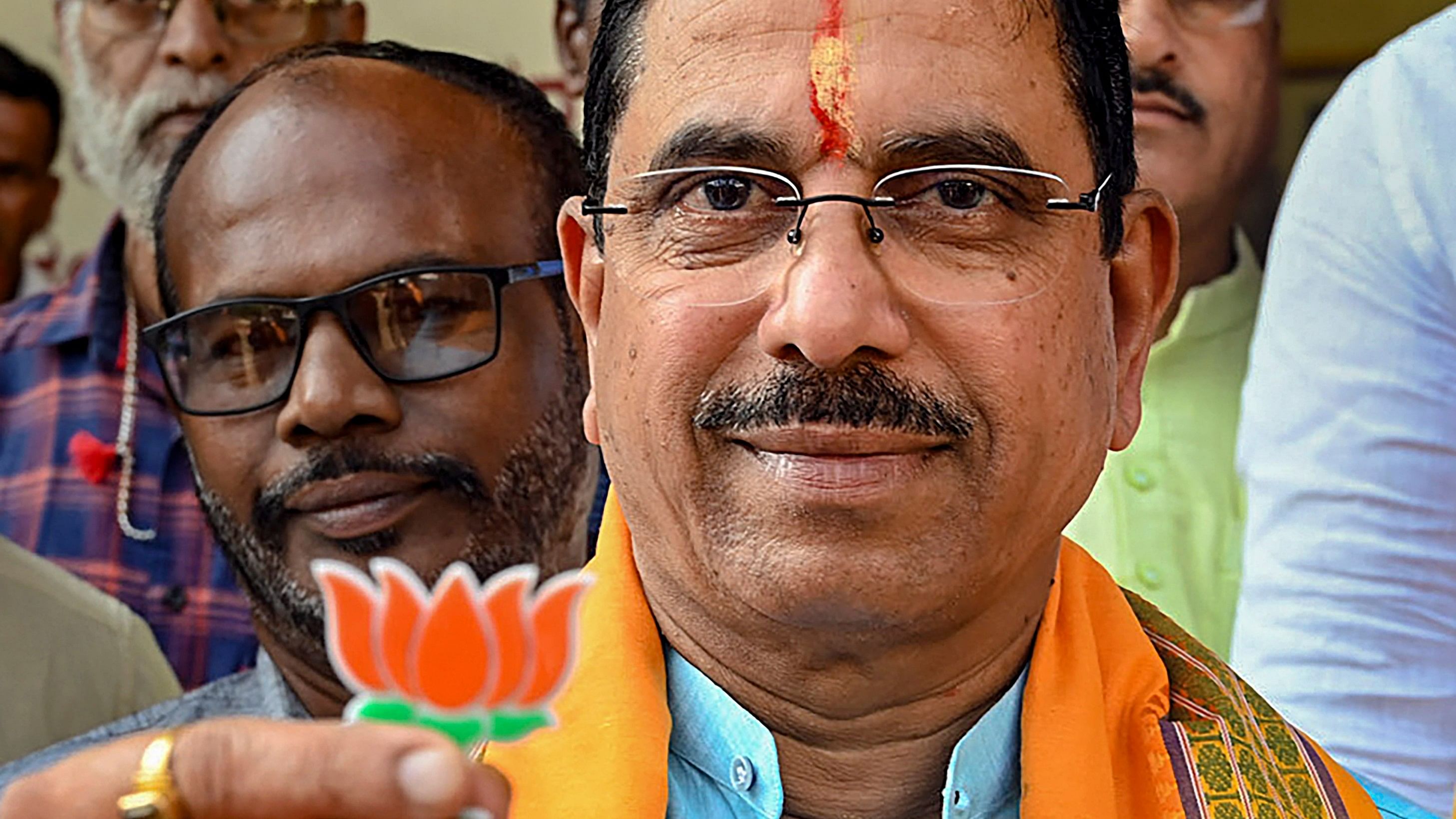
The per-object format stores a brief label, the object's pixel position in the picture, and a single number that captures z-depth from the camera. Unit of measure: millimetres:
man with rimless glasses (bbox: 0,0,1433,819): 1696
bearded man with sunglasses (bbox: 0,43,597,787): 2352
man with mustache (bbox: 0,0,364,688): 3100
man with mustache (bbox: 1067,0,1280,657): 2824
